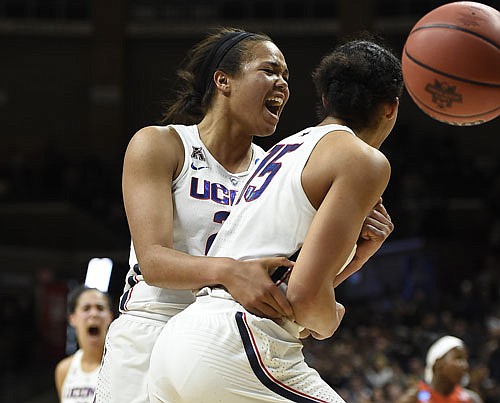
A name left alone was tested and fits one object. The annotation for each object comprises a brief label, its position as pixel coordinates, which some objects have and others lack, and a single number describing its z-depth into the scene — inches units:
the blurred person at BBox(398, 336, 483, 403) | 536.1
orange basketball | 259.1
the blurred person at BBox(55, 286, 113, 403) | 464.4
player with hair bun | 195.0
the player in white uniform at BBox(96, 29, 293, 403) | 231.5
